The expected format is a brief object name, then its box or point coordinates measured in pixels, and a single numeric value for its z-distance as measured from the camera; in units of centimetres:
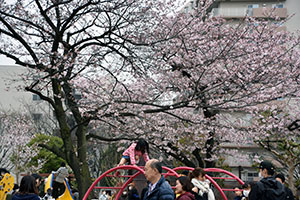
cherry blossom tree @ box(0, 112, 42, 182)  2784
